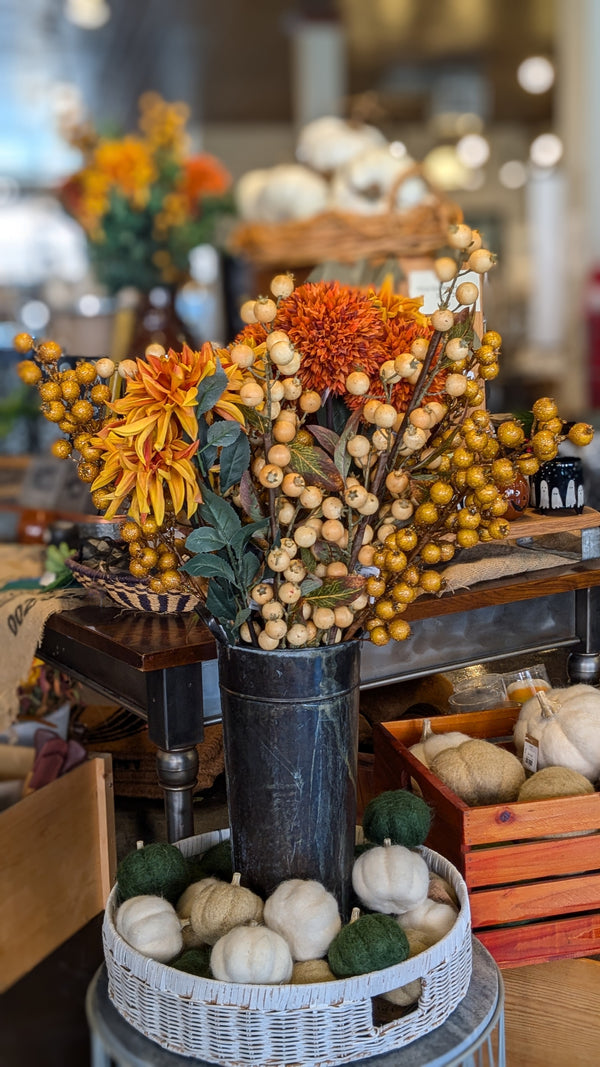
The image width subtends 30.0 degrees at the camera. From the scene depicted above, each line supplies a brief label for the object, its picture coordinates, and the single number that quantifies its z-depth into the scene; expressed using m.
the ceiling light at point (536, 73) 7.31
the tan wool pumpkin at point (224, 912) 0.89
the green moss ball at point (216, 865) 1.01
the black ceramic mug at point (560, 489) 1.47
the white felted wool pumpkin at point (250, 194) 3.30
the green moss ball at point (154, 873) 0.95
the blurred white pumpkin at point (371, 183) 2.89
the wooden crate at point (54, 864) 1.40
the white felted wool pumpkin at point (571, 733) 1.17
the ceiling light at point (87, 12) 6.36
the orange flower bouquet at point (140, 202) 3.19
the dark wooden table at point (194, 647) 1.21
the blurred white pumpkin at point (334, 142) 3.06
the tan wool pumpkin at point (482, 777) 1.15
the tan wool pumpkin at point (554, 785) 1.10
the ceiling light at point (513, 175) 11.33
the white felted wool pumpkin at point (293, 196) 3.04
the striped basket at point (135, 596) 1.31
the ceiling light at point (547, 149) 7.20
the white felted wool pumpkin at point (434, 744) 1.22
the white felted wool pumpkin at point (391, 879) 0.93
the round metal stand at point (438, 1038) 0.83
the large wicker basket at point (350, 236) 2.38
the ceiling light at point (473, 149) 7.11
